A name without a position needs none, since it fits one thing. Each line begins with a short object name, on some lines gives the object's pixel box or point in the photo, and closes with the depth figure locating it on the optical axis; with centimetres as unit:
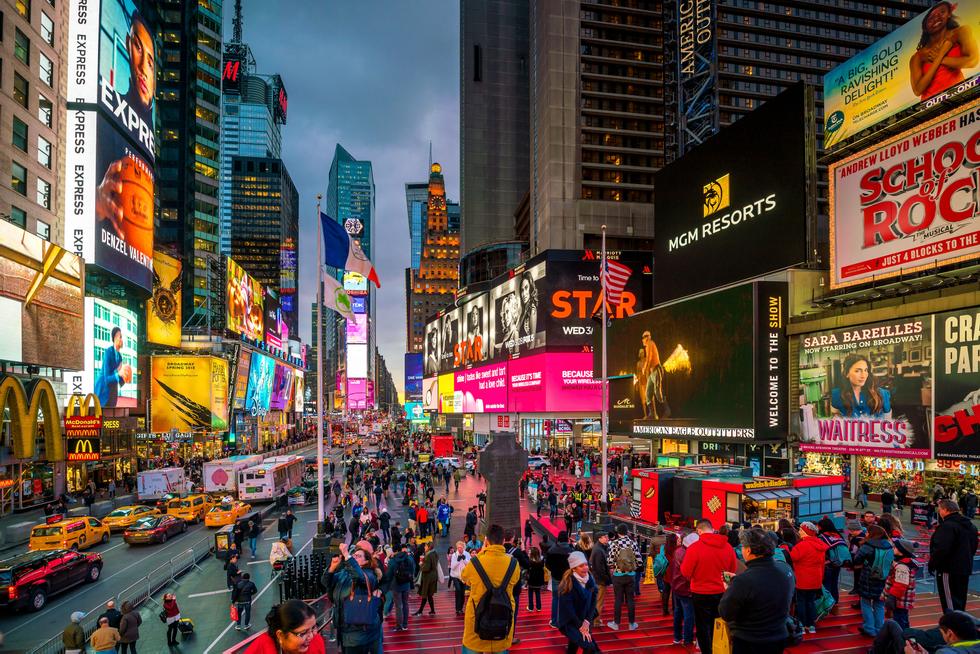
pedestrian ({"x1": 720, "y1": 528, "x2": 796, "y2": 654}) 537
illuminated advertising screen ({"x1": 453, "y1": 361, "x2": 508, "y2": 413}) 7481
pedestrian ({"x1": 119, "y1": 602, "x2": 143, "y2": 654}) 1235
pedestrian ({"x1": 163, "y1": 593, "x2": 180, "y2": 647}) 1428
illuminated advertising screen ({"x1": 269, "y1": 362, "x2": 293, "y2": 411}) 9412
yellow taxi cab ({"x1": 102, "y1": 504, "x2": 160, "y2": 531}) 2889
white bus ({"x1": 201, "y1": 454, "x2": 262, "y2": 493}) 3669
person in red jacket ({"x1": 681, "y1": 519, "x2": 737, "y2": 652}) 746
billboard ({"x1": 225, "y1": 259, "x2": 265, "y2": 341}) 7525
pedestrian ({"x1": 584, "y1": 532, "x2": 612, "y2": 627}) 938
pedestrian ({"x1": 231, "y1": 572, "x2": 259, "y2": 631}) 1482
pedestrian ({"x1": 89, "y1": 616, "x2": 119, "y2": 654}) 1178
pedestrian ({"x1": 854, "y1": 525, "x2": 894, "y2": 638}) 841
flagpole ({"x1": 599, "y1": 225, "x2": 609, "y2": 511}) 2514
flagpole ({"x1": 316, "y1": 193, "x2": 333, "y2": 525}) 1938
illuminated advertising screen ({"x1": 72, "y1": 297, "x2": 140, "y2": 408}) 4684
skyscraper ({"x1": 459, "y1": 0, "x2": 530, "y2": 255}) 13088
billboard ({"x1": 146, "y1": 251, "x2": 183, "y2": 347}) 6378
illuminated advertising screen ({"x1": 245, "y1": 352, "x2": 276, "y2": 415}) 7912
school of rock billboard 2516
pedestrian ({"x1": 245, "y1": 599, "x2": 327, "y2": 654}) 443
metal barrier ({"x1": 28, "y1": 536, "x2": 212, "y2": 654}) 1401
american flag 2891
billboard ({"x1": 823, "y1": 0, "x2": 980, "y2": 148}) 2630
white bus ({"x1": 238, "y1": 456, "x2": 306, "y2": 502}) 3644
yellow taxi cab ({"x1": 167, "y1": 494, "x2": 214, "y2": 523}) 3045
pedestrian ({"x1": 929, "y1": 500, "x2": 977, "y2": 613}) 820
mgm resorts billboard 3344
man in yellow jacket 598
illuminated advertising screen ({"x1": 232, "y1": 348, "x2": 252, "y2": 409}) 7194
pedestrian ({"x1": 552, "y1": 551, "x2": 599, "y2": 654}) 697
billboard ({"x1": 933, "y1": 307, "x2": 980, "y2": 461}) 2380
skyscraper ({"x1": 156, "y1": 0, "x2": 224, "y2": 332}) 10081
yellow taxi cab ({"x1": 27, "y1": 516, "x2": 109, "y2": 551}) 2314
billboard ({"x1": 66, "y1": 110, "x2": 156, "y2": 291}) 4550
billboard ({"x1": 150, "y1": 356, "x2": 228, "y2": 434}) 6178
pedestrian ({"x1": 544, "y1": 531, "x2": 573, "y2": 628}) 881
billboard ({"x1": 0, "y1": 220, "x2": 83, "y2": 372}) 3328
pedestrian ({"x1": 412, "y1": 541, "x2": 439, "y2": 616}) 1227
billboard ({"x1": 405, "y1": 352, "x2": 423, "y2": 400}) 14538
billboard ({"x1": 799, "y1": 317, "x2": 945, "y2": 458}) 2598
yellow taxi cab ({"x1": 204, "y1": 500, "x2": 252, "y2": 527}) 2928
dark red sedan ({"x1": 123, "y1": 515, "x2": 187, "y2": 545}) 2591
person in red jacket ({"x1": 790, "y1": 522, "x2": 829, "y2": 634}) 843
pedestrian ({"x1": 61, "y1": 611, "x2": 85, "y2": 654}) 1197
